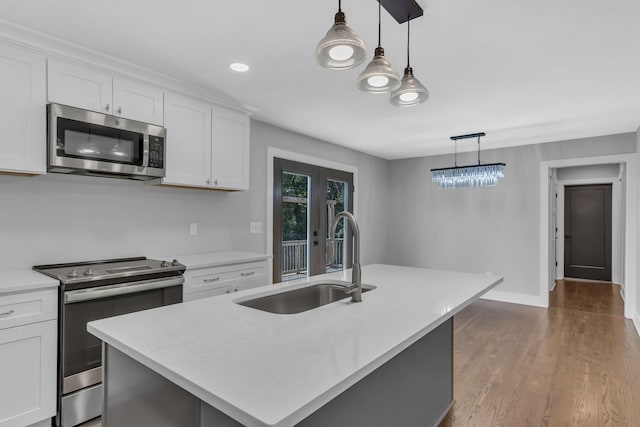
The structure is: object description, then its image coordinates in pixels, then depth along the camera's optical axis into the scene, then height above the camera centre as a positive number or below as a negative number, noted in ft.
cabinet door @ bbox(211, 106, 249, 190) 10.59 +1.93
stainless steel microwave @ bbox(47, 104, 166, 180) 7.36 +1.51
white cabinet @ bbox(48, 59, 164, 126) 7.47 +2.72
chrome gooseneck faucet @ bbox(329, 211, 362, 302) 5.52 -0.85
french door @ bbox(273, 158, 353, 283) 14.19 -0.02
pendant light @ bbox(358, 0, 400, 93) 5.13 +2.01
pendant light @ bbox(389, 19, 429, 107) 5.65 +1.94
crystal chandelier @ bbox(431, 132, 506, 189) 13.93 +1.59
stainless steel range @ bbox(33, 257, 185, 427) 6.90 -2.03
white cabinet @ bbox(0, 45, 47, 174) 6.79 +1.95
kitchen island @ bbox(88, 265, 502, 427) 2.77 -1.34
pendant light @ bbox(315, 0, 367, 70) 4.41 +2.11
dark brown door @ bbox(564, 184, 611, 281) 23.08 -1.08
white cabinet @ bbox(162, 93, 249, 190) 9.53 +1.95
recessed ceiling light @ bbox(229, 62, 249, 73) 8.46 +3.50
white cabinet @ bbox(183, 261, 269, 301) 9.07 -1.83
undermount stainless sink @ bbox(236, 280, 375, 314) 5.93 -1.49
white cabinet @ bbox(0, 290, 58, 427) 6.29 -2.74
